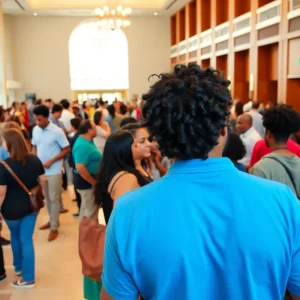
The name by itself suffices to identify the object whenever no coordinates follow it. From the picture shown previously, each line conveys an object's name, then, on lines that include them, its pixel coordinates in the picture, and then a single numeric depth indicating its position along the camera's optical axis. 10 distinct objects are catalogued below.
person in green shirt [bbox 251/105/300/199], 2.52
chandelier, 14.94
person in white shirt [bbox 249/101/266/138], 7.80
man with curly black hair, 1.09
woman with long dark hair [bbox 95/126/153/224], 2.61
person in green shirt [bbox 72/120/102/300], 4.75
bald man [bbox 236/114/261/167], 5.07
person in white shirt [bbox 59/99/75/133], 8.39
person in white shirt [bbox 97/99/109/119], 11.71
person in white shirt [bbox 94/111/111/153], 6.73
